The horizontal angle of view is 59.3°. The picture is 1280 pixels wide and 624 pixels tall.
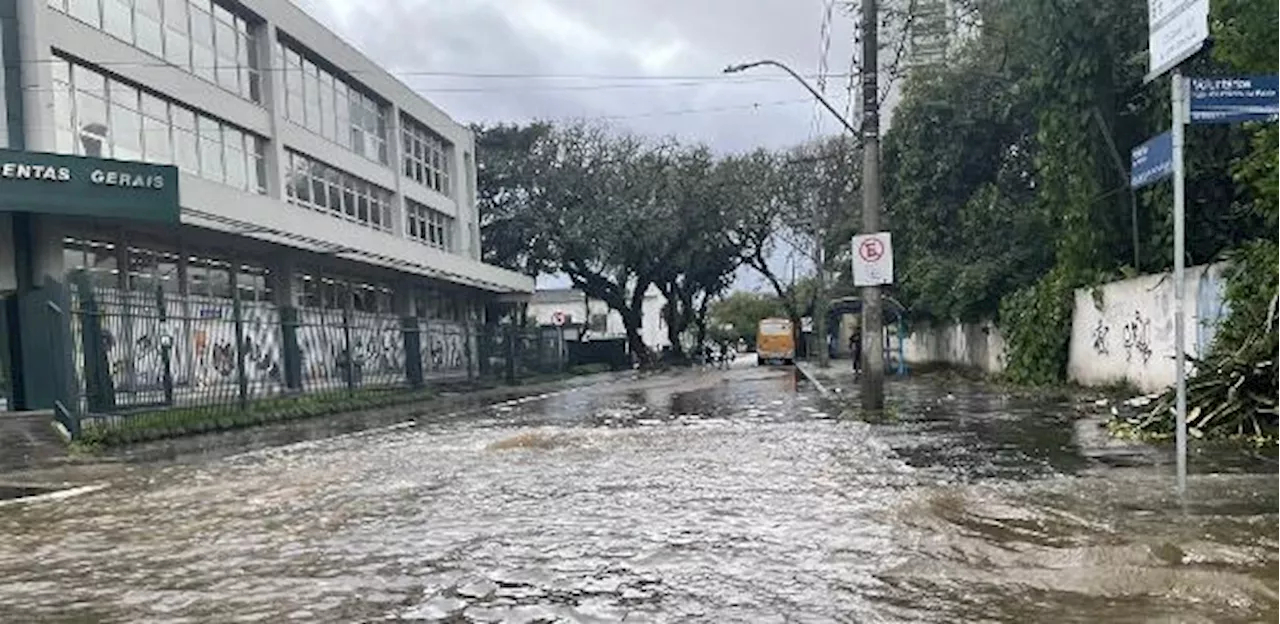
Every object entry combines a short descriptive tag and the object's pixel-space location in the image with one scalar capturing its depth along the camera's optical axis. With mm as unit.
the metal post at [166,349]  20016
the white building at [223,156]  22688
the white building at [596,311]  98938
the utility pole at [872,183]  17406
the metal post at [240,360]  21853
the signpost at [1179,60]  7633
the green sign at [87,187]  20719
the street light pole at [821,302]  49375
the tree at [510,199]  56969
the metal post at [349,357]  28266
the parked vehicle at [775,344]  62906
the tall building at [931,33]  27047
